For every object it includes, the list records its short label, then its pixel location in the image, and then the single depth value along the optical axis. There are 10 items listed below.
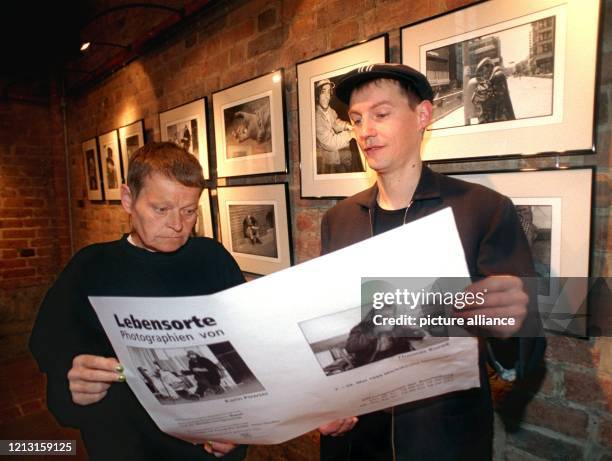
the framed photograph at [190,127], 2.16
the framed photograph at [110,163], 3.07
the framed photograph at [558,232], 0.97
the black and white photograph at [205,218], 2.20
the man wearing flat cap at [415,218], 0.83
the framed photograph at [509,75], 0.94
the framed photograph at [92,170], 3.40
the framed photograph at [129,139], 2.74
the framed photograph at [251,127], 1.74
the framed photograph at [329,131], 1.44
